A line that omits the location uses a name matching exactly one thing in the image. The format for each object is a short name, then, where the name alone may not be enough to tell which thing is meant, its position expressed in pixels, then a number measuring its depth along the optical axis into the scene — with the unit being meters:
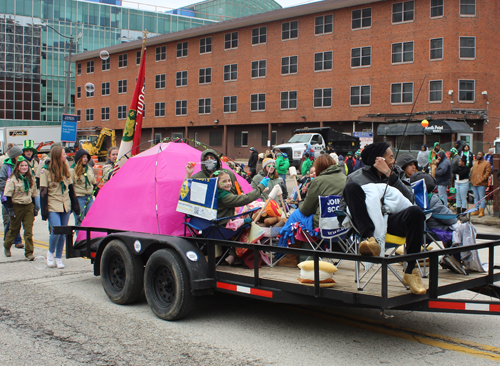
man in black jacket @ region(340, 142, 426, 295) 4.52
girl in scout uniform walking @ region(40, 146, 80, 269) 8.59
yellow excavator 46.16
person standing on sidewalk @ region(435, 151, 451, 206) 16.19
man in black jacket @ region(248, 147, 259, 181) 23.84
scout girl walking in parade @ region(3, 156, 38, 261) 9.20
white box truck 48.53
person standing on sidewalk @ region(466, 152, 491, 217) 15.17
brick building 35.78
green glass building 80.62
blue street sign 26.09
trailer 4.48
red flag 10.12
